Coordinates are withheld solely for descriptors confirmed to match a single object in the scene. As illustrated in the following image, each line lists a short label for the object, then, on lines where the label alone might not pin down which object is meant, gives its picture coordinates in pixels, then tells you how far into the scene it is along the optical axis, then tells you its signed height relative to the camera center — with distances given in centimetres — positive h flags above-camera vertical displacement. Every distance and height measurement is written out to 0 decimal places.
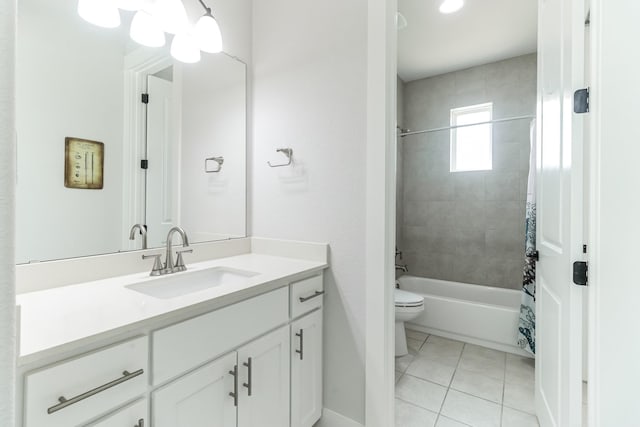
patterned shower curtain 207 -50
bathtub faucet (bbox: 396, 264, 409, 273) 308 -61
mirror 104 +33
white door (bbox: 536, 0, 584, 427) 102 +1
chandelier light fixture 117 +88
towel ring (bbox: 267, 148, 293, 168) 165 +35
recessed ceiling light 204 +152
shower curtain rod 257 +88
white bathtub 232 -88
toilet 224 -80
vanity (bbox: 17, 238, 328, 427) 66 -40
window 304 +81
